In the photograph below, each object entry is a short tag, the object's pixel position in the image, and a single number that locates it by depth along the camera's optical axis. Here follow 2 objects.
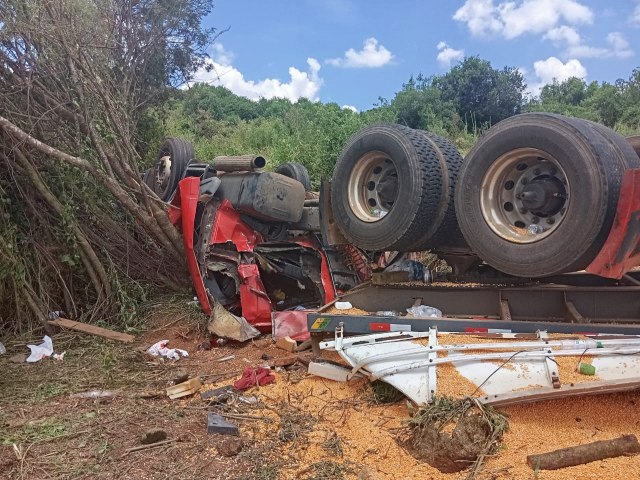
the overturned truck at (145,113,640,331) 3.36
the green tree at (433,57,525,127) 20.64
